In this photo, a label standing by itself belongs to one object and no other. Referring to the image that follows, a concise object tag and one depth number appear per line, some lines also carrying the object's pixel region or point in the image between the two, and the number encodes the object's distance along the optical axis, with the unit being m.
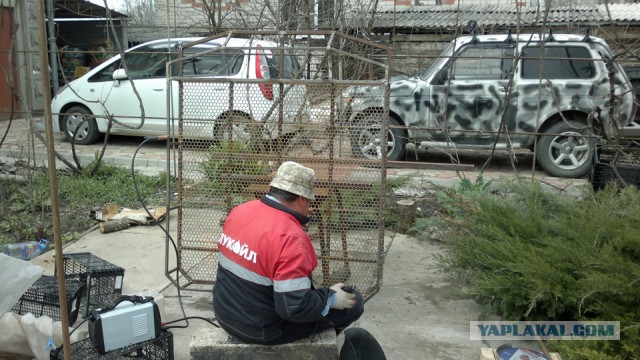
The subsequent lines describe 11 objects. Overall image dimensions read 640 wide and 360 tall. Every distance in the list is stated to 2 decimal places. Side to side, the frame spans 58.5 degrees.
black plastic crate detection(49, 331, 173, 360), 3.09
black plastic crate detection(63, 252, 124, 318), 4.03
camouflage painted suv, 7.90
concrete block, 2.91
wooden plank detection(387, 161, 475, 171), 5.66
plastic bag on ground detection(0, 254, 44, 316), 3.38
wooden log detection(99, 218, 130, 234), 5.95
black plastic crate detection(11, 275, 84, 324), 3.79
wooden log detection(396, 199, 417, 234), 6.11
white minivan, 8.57
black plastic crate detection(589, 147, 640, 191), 5.73
